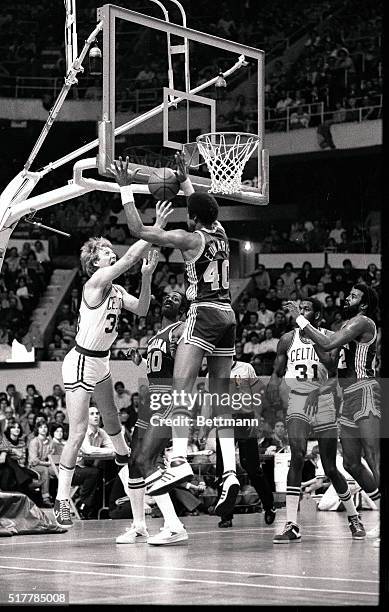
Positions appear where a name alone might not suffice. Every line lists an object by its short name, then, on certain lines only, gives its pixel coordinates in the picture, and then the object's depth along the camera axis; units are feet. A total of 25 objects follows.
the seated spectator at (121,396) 60.95
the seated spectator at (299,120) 75.77
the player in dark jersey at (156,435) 31.89
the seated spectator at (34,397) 59.57
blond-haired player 32.81
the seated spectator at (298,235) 78.79
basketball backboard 33.37
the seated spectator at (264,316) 69.82
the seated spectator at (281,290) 72.43
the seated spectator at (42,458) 47.32
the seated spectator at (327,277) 71.31
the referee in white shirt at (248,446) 38.68
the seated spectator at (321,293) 69.87
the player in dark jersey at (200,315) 28.32
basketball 29.32
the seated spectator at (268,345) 64.59
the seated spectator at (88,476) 44.39
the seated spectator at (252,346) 64.80
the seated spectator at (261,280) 74.79
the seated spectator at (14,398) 61.26
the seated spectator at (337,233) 77.82
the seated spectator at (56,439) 49.78
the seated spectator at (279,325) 67.25
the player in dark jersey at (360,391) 32.32
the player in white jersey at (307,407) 32.14
